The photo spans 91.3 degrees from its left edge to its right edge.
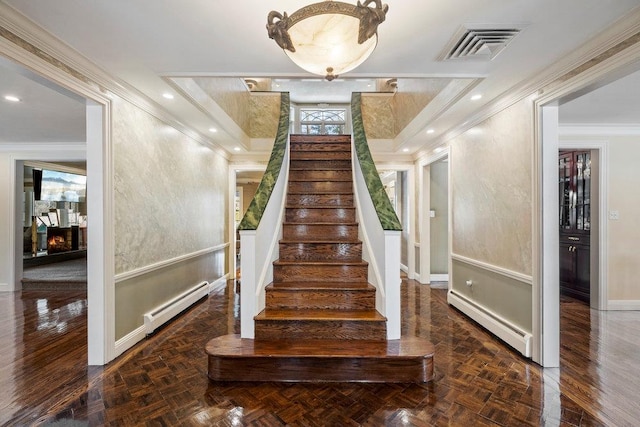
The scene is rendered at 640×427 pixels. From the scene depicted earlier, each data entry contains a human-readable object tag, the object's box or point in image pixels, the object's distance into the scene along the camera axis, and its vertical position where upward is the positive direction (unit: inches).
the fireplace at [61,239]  315.9 -28.5
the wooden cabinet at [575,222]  179.8 -6.8
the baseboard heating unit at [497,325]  110.1 -46.4
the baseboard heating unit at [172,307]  128.7 -45.1
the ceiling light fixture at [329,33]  54.1 +32.3
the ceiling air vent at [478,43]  80.9 +46.3
